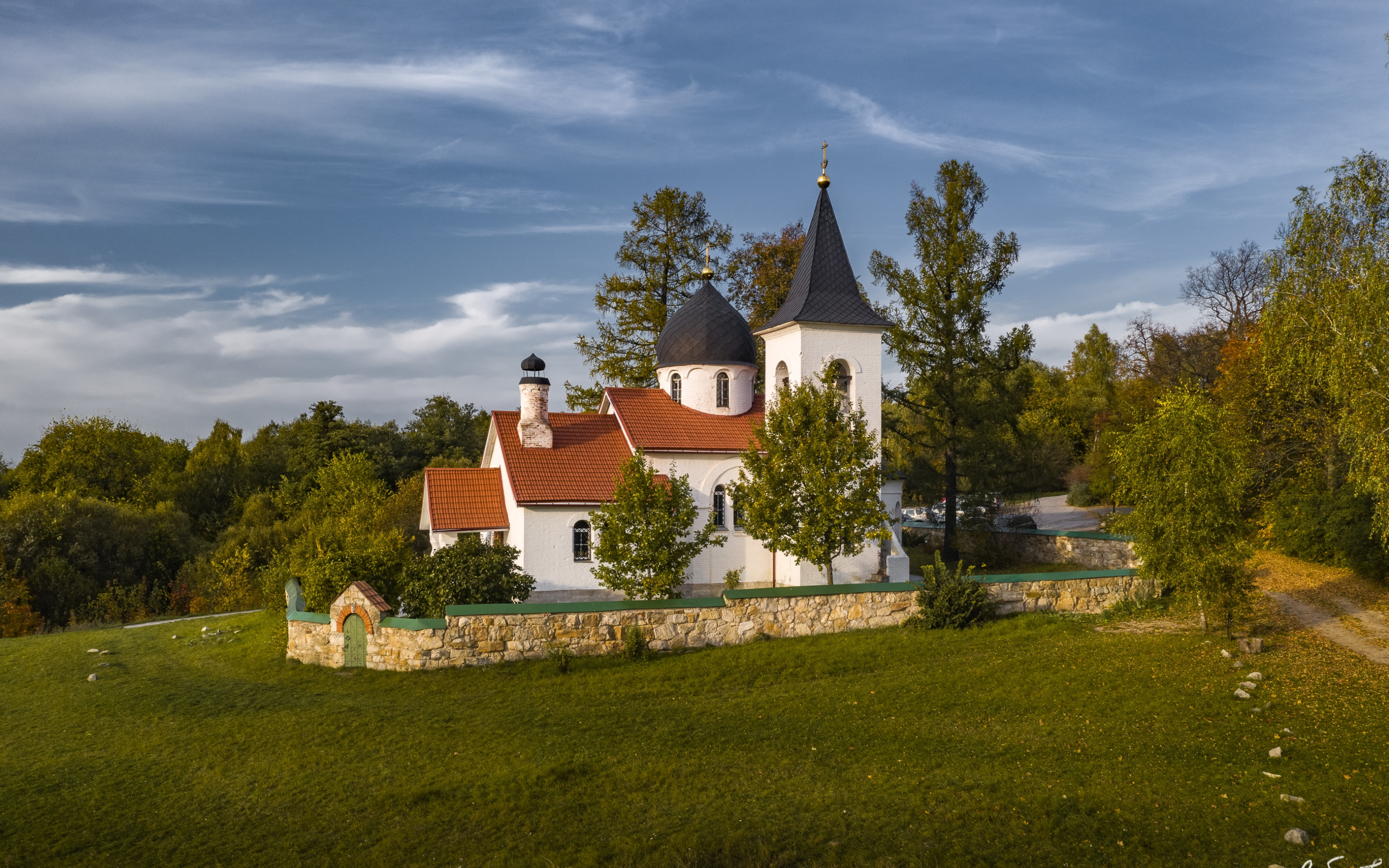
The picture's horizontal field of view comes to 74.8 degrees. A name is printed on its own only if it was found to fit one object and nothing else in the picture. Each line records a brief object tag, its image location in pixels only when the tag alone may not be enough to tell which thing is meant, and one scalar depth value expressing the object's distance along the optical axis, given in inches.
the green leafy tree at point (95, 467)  1860.2
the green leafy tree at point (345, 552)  796.0
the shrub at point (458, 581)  743.1
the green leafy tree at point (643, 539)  856.9
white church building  962.1
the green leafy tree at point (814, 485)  872.9
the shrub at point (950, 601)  771.4
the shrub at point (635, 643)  718.5
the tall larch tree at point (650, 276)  1494.8
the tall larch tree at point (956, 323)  1167.6
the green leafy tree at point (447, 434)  1989.4
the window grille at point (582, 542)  970.7
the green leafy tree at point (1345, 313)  642.8
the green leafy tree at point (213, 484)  1927.9
